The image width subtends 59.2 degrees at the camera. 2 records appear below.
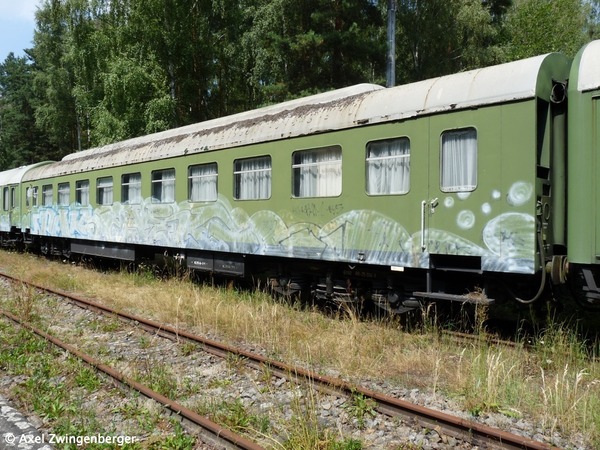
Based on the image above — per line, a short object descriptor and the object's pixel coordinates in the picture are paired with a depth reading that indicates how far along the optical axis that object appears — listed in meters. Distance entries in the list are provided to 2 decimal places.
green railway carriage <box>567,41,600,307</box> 5.47
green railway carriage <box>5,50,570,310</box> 5.82
